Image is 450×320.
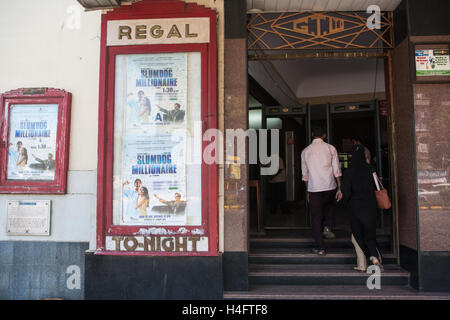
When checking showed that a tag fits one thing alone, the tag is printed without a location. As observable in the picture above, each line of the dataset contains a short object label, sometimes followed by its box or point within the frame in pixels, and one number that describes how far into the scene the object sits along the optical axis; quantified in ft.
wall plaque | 12.49
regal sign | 11.87
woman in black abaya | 12.13
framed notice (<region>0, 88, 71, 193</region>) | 12.48
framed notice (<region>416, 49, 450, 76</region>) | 11.91
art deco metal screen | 12.91
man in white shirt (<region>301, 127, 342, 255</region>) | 13.50
